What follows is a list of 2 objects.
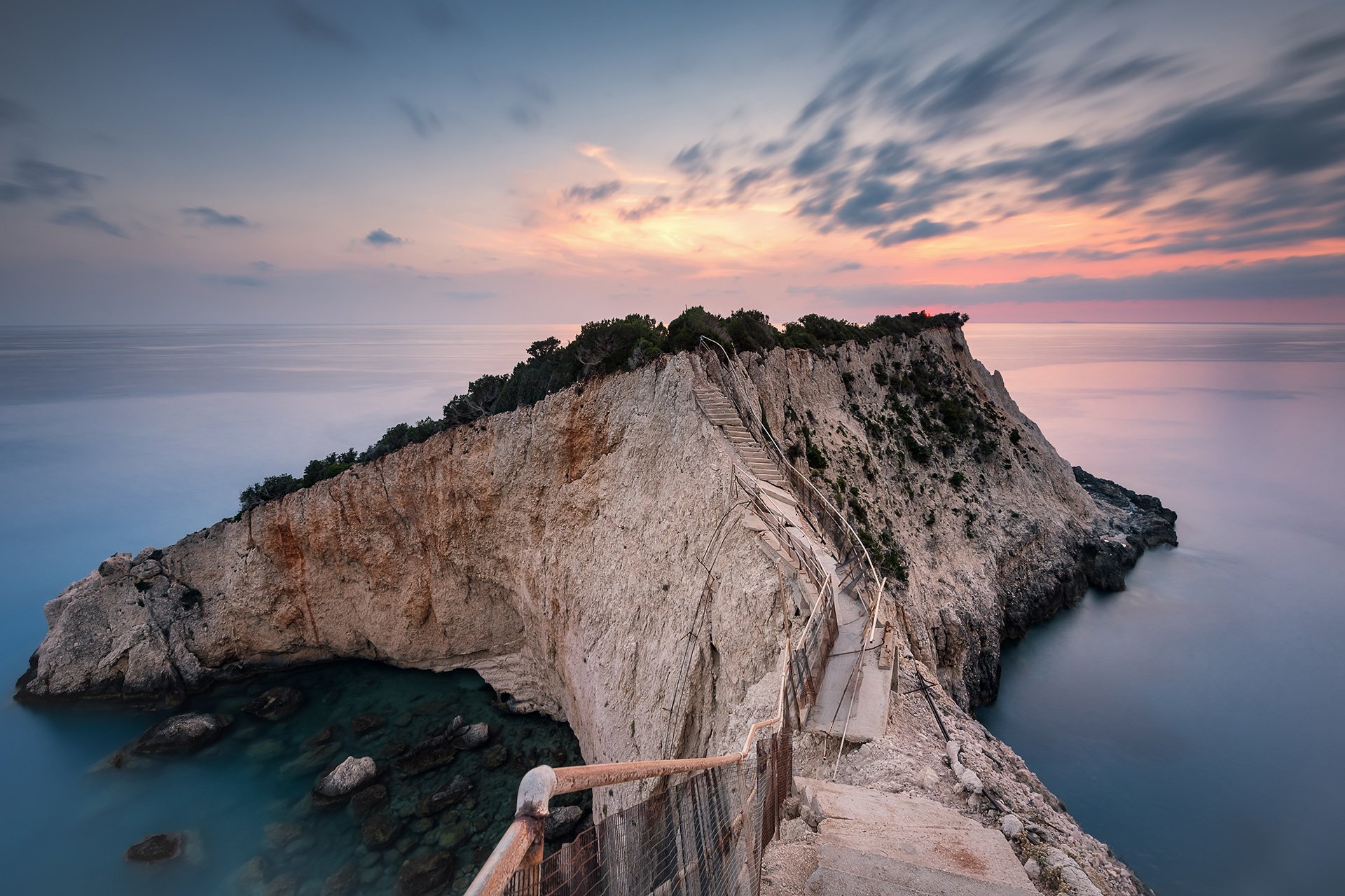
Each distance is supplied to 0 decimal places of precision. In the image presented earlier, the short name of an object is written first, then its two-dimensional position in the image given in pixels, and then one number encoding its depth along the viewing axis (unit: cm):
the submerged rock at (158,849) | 1602
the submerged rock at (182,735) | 1961
